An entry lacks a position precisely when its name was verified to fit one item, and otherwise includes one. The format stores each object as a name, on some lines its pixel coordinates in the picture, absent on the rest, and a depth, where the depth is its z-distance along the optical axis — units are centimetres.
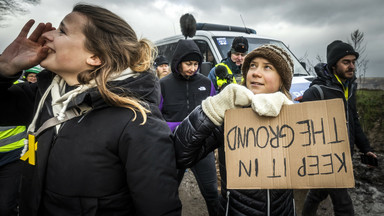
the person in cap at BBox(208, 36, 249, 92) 377
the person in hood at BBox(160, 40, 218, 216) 308
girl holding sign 114
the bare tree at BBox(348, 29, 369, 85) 841
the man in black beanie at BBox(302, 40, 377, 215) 277
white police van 458
